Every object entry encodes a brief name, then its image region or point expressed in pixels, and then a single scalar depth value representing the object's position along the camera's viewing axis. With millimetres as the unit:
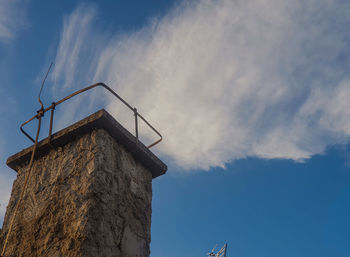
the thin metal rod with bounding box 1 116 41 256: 2338
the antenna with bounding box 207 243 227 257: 14093
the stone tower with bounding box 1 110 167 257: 2154
